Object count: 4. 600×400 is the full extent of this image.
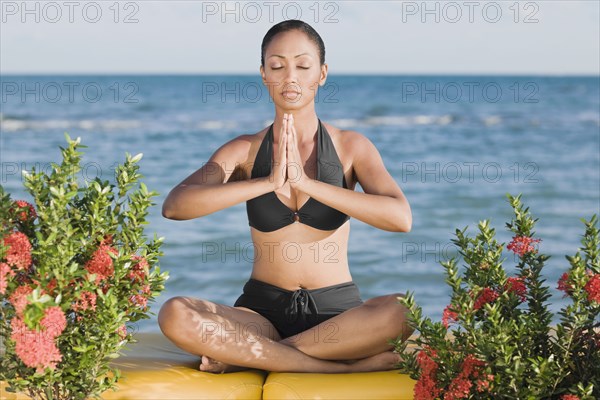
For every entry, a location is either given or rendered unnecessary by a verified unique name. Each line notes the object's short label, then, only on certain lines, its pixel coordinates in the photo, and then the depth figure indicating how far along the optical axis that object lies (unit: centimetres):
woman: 350
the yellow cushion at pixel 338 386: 327
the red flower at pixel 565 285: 294
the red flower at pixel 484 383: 280
